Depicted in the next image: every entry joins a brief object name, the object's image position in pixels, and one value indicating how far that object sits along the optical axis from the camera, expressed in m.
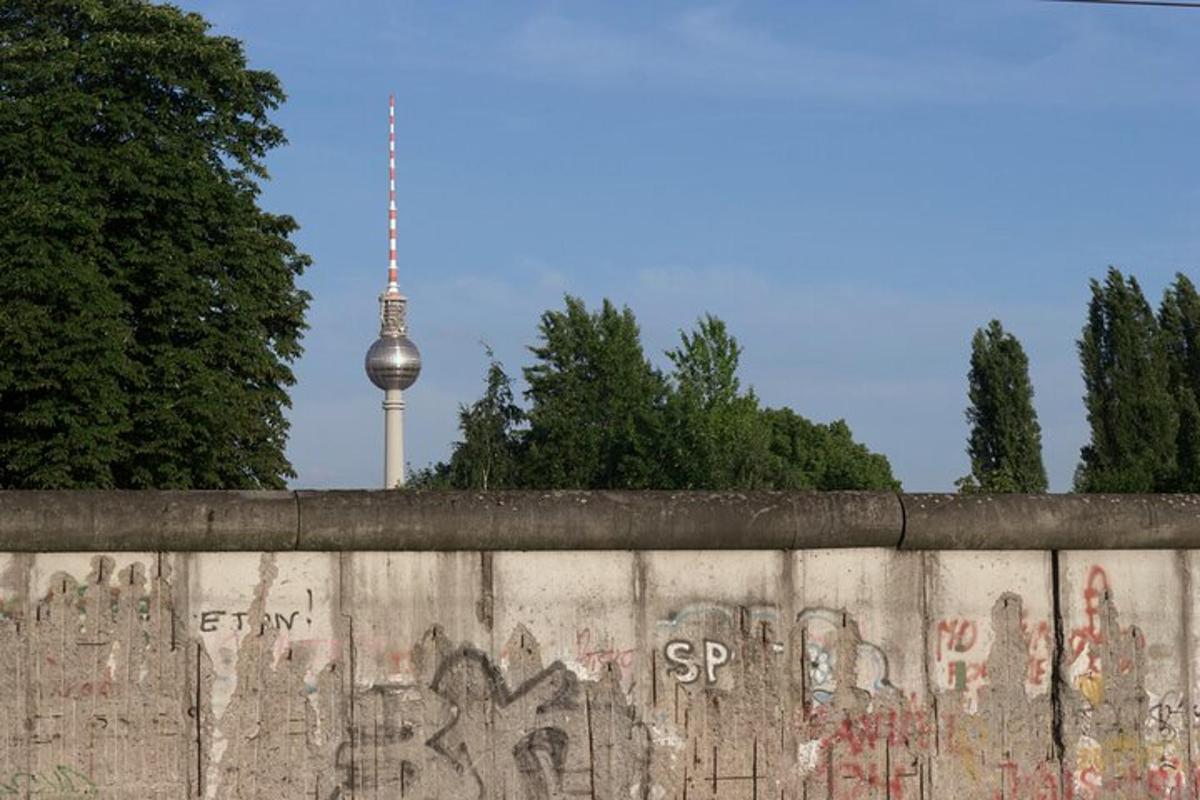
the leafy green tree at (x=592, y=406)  68.62
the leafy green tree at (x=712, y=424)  67.06
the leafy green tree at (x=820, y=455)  84.38
